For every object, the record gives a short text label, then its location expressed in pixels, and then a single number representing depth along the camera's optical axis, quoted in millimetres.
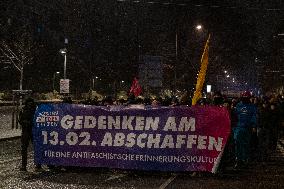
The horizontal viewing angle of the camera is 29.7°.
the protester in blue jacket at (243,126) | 12531
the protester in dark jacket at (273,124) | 15500
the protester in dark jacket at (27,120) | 11734
